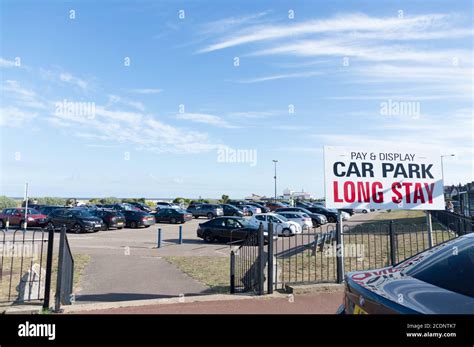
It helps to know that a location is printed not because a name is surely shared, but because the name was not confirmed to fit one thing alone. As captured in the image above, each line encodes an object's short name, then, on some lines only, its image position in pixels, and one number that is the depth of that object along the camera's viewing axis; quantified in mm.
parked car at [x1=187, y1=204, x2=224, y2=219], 38062
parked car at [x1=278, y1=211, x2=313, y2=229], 25469
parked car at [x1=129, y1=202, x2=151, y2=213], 43125
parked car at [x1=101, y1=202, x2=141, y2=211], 35750
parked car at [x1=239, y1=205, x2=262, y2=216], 42906
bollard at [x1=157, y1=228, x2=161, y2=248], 16047
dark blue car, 2395
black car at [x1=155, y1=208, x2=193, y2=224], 31312
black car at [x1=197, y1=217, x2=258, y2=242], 18656
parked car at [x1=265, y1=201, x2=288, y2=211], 50219
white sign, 8094
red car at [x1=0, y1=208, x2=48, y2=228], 23891
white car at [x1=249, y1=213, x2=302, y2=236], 21694
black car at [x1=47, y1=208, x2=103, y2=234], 22328
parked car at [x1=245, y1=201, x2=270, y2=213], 44684
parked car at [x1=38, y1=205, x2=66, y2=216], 27906
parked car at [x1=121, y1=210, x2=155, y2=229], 26562
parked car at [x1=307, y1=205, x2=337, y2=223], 34625
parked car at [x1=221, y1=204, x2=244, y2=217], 36706
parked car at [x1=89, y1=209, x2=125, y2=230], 24416
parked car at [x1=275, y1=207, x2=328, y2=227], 29609
